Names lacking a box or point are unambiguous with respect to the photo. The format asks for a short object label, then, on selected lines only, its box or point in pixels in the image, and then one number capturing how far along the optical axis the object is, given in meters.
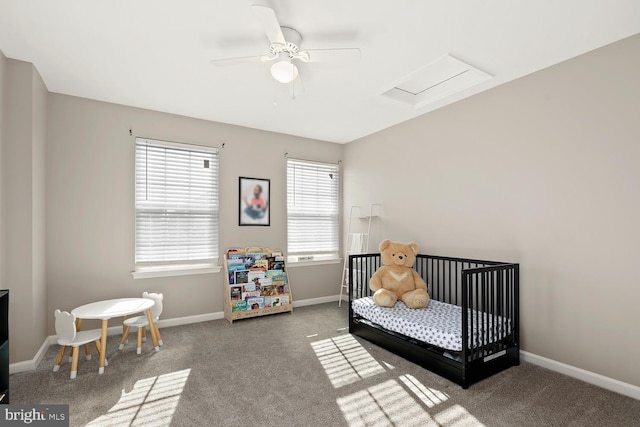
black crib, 2.41
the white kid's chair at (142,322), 3.01
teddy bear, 3.21
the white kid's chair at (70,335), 2.49
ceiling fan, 2.11
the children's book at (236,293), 3.95
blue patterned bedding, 2.47
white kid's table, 2.62
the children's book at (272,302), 4.12
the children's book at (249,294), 4.01
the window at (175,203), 3.63
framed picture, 4.23
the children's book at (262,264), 4.17
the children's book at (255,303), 4.01
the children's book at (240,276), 4.01
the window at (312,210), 4.70
